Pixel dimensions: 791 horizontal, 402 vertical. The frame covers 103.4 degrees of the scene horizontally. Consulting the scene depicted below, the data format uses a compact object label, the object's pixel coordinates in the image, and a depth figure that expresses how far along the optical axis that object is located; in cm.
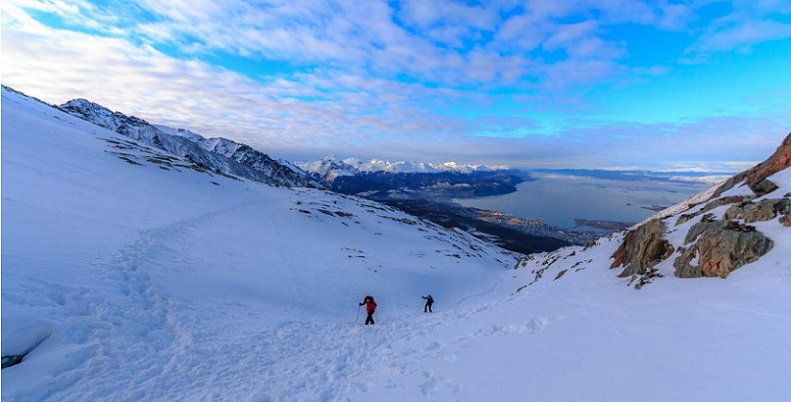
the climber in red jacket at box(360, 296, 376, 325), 1684
